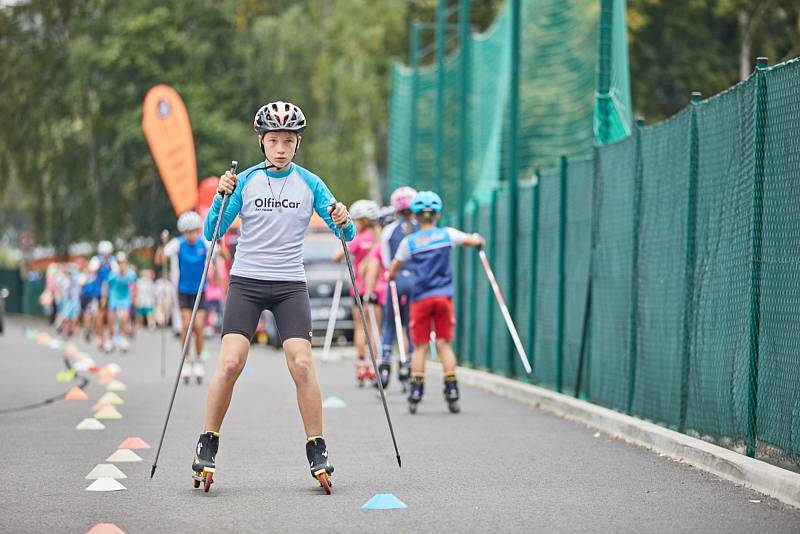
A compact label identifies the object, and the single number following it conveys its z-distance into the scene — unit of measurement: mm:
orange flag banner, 34188
